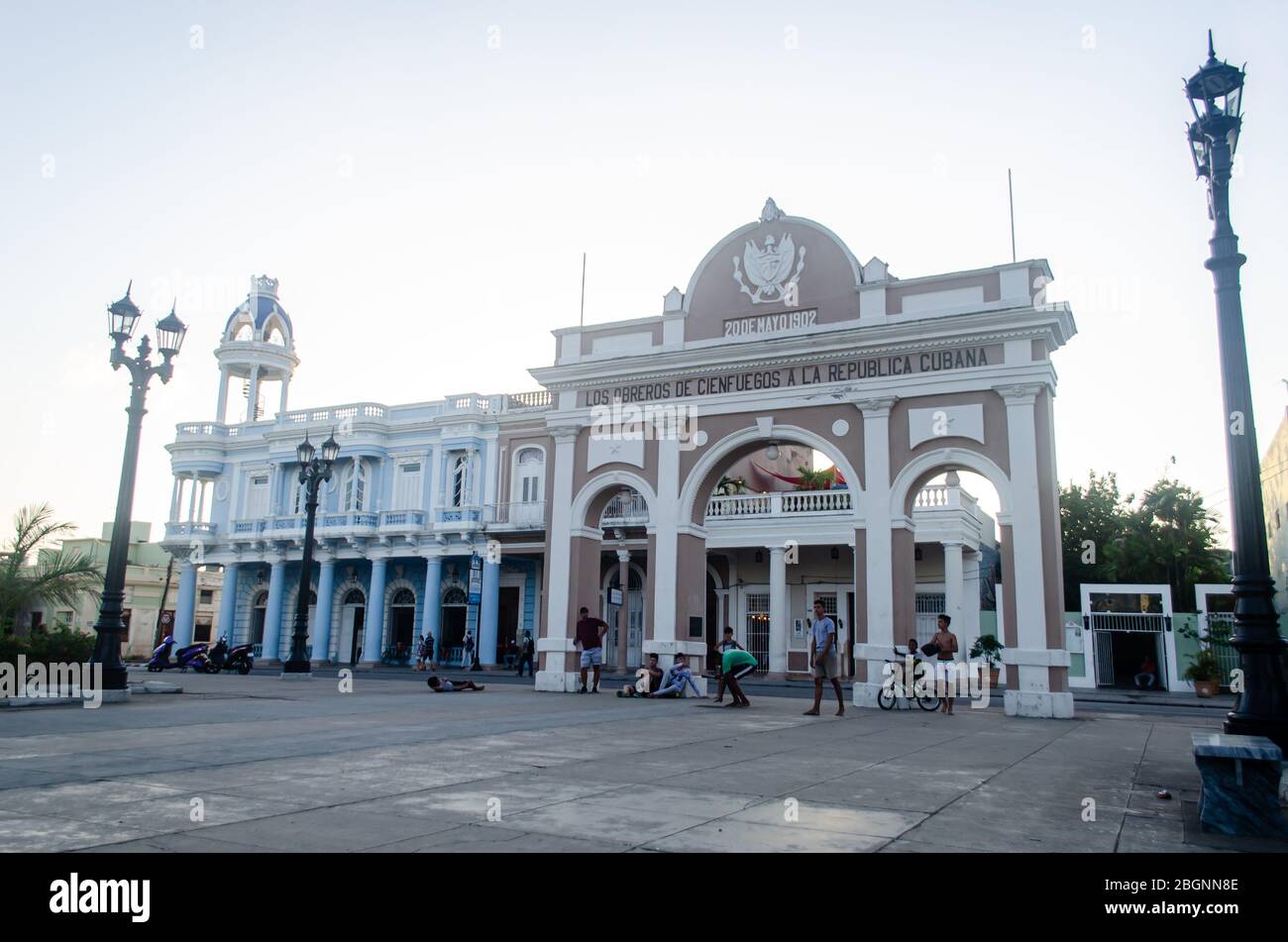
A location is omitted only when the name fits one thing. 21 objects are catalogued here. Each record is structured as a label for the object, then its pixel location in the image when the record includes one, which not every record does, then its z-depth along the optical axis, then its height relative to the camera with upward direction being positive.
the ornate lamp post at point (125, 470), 12.88 +2.06
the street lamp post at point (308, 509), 20.94 +2.53
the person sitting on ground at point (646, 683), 16.78 -1.01
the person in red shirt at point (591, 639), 17.50 -0.25
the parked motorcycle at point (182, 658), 26.67 -1.17
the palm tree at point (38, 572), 16.42 +0.79
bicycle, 15.45 -1.03
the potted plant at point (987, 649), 23.44 -0.35
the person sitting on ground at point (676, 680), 16.73 -0.93
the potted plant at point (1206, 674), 24.27 -0.88
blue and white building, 34.22 +4.02
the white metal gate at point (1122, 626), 27.41 +0.35
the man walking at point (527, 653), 28.47 -0.86
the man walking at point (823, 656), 13.59 -0.36
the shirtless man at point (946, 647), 14.88 -0.20
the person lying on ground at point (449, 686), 16.84 -1.19
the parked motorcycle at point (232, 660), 26.11 -1.18
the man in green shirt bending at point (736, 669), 14.76 -0.62
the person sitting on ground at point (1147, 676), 27.62 -1.09
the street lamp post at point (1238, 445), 6.80 +1.50
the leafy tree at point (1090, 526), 37.09 +4.59
